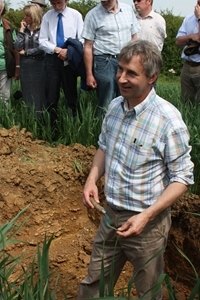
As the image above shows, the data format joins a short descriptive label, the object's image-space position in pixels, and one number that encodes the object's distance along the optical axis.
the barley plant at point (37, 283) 1.90
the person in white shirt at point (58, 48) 4.70
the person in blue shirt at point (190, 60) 5.09
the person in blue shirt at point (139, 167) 2.11
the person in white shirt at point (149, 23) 5.25
